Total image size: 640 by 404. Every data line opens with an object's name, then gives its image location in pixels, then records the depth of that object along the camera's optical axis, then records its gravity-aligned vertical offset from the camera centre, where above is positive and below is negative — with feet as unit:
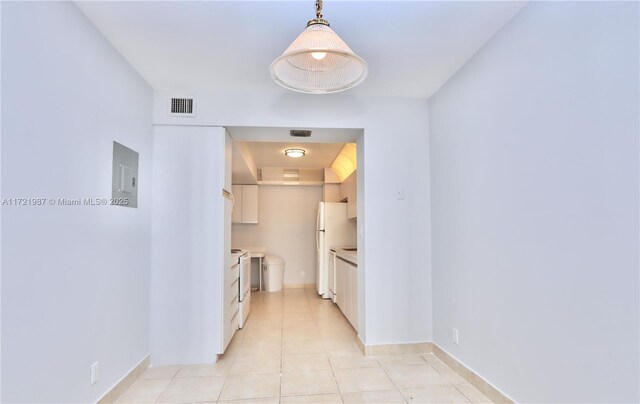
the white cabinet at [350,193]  16.31 +1.60
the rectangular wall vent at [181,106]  9.60 +3.30
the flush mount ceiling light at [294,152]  16.37 +3.48
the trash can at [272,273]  20.11 -2.82
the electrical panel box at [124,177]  7.41 +1.10
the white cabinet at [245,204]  20.58 +1.25
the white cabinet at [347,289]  12.00 -2.54
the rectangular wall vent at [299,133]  10.36 +2.80
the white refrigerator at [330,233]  18.56 -0.45
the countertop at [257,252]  19.56 -1.57
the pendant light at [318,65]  5.07 +2.69
